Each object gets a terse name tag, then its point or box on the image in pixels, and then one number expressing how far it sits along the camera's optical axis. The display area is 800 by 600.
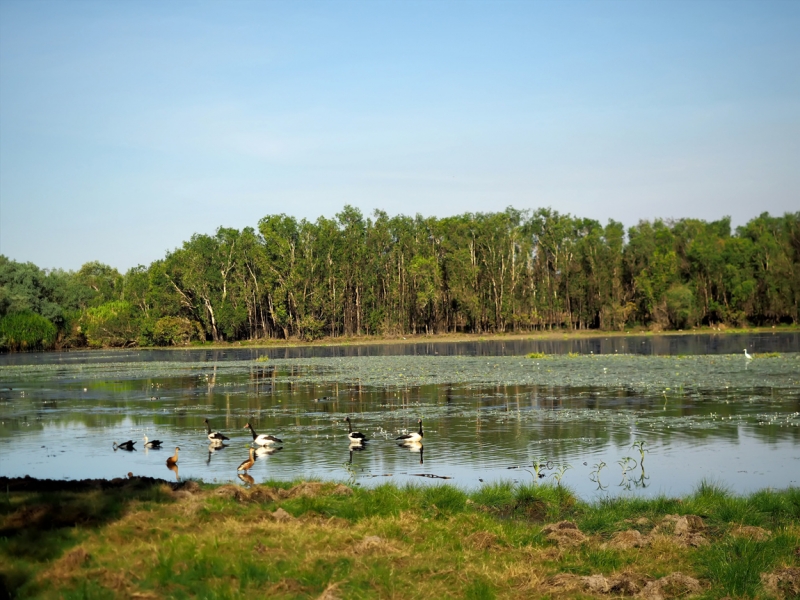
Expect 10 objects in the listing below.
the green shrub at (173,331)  109.06
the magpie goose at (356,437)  21.31
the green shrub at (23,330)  101.56
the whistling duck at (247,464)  18.17
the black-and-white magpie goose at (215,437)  22.23
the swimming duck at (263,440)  21.67
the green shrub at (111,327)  113.38
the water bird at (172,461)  19.55
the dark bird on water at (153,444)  22.23
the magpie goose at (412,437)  21.08
